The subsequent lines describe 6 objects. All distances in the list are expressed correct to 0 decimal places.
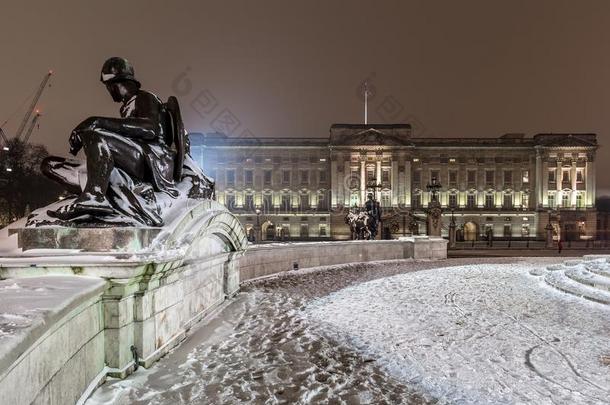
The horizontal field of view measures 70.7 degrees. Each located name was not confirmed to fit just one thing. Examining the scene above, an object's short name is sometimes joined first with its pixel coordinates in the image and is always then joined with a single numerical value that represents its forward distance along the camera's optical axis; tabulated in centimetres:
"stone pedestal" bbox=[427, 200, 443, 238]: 2641
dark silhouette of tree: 4266
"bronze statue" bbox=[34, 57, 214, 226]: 464
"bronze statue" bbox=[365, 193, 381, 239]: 2189
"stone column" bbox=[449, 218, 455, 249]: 3419
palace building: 6944
